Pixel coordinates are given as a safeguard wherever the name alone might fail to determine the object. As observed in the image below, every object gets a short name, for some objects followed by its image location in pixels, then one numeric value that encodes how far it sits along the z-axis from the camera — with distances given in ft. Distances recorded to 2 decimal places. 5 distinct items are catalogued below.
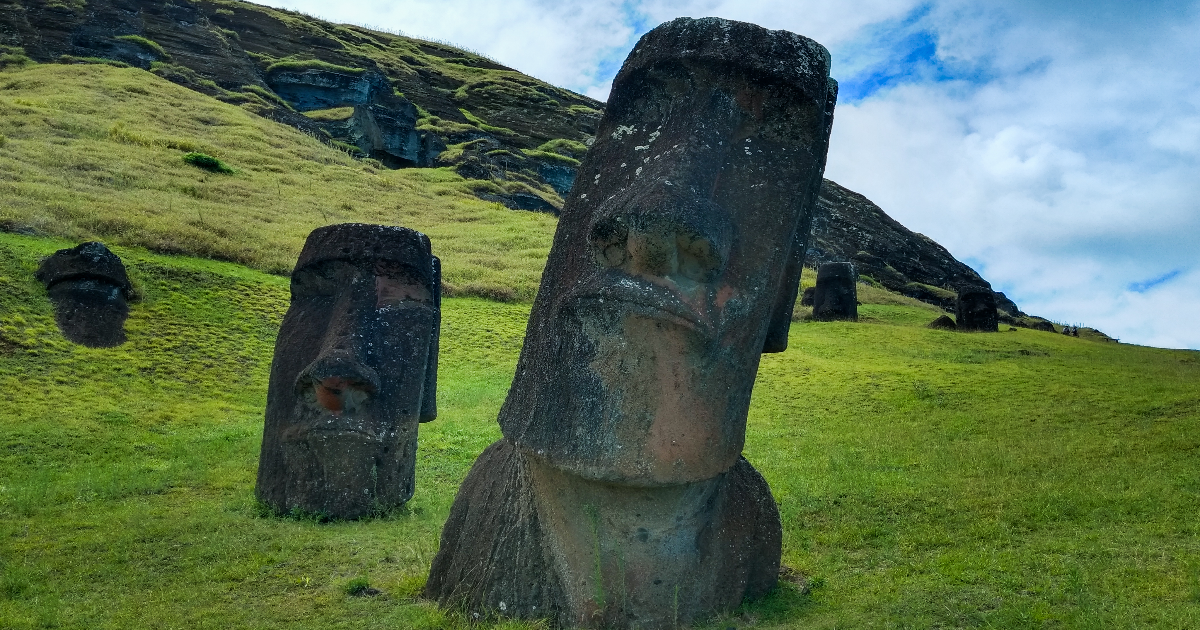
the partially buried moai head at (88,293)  59.16
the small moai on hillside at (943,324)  103.50
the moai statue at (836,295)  106.01
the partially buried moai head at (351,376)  30.86
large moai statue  18.06
